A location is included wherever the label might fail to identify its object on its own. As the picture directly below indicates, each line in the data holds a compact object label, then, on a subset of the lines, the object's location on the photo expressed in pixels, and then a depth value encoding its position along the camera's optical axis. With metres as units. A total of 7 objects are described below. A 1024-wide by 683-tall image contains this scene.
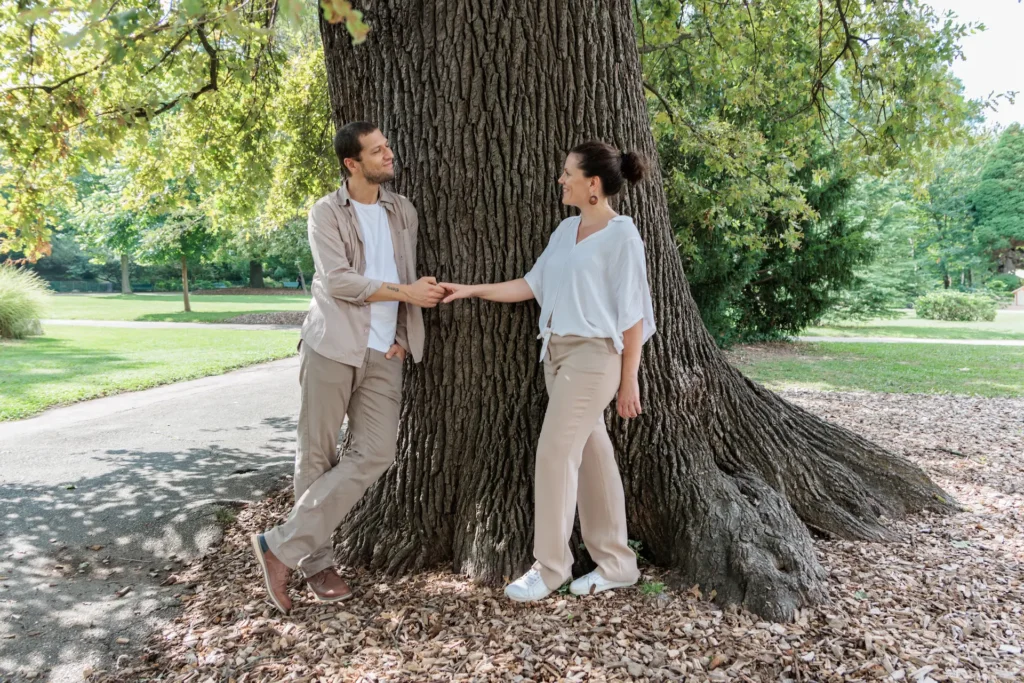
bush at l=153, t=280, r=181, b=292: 49.44
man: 3.20
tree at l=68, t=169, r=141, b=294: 23.95
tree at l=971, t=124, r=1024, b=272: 37.97
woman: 3.14
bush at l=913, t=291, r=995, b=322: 27.06
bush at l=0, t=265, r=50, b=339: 16.08
